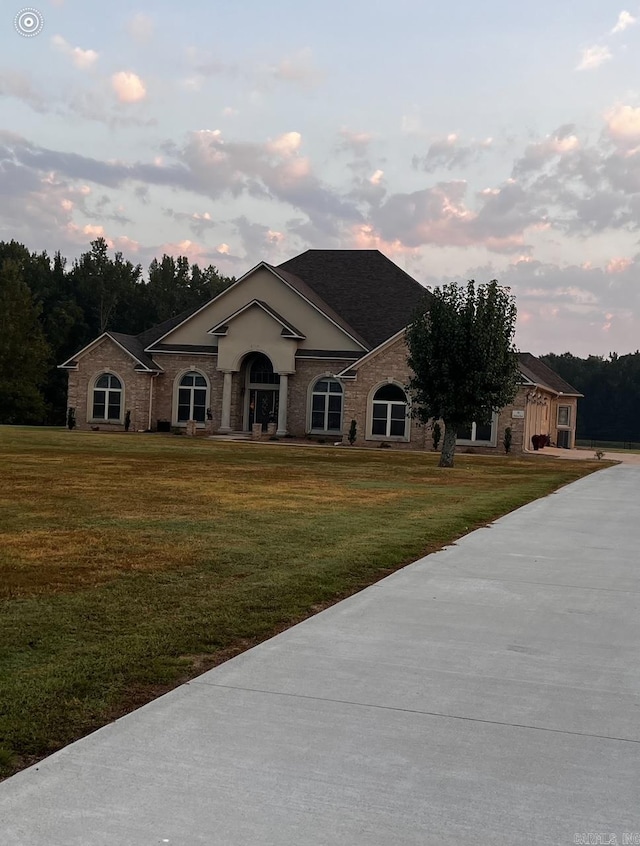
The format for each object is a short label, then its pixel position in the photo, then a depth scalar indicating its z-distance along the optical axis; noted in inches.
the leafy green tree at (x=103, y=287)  3110.2
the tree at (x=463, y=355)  1145.4
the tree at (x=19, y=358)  2486.5
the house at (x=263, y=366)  1765.4
